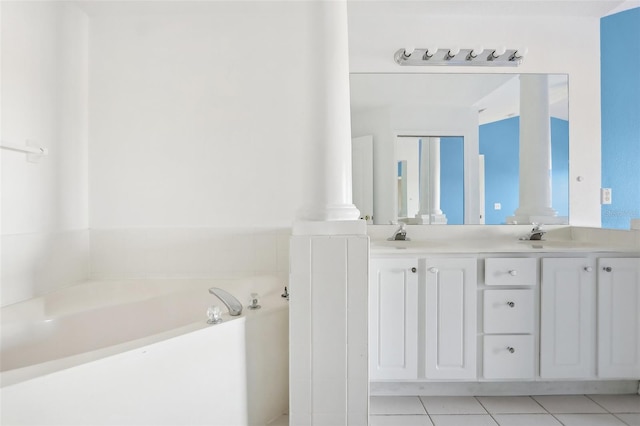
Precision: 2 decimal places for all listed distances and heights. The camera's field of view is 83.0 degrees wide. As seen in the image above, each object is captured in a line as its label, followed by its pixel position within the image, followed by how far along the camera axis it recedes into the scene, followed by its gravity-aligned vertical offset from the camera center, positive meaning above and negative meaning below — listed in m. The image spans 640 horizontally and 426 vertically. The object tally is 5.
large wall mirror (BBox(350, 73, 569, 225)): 2.44 +0.39
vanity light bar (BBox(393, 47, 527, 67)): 2.43 +1.01
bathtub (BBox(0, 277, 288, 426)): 1.03 -0.55
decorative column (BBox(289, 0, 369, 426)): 1.47 -0.48
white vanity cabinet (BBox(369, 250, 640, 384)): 1.81 -0.57
